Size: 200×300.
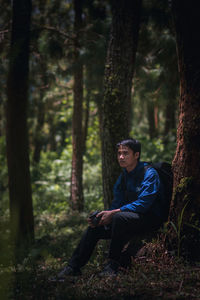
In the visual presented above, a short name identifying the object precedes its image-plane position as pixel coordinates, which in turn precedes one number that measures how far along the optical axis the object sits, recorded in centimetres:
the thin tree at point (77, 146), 1020
